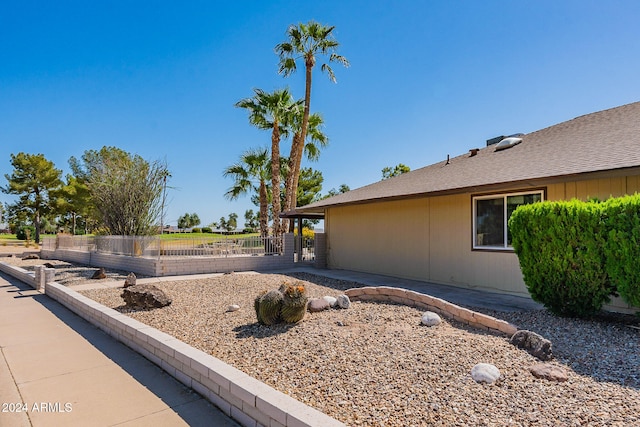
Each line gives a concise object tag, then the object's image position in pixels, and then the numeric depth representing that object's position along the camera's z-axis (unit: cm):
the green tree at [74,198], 3341
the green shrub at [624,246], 434
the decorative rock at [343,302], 574
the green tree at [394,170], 3139
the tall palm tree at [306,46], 1759
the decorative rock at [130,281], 828
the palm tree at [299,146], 1788
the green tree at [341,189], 4827
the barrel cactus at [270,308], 479
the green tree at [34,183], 3378
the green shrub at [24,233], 3774
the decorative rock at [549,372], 309
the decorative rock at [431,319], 473
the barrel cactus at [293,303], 481
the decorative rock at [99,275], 1040
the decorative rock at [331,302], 581
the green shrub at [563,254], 476
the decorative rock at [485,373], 303
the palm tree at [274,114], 1791
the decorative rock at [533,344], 359
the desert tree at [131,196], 1588
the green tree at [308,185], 3228
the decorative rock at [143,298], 627
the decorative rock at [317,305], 559
